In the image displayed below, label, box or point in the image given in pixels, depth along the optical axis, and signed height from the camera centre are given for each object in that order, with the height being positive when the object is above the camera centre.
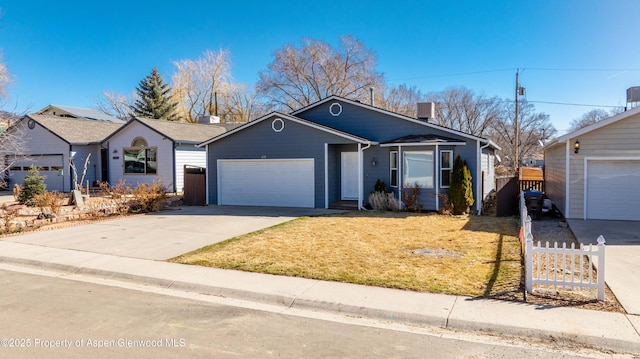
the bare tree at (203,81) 45.81 +10.03
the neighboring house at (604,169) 12.72 +0.05
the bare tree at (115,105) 49.28 +7.98
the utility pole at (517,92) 30.47 +5.69
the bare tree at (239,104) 46.03 +7.52
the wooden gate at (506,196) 14.55 -0.89
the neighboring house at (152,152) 22.55 +1.16
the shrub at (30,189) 17.36 -0.61
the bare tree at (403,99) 45.02 +8.21
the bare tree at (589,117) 65.95 +8.45
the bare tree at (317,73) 40.94 +9.66
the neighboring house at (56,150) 24.38 +1.41
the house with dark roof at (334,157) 15.86 +0.61
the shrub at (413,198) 15.96 -0.98
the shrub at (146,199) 16.12 -0.98
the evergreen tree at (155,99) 44.24 +7.80
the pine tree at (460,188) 15.08 -0.58
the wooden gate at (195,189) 18.78 -0.70
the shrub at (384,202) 16.16 -1.14
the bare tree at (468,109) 48.03 +7.04
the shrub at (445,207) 15.18 -1.27
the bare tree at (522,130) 48.62 +4.81
